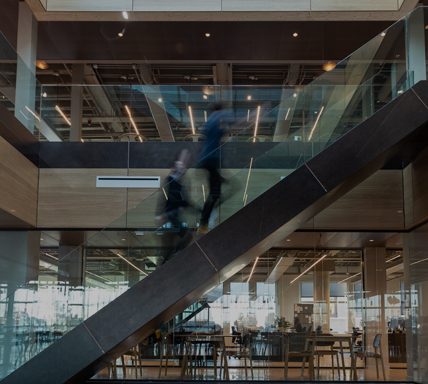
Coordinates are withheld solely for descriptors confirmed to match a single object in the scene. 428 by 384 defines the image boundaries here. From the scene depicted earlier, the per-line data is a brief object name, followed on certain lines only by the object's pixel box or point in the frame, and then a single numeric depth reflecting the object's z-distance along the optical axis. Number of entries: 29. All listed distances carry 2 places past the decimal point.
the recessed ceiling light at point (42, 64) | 14.54
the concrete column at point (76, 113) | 11.80
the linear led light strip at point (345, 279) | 12.36
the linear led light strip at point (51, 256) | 10.12
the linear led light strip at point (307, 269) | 12.09
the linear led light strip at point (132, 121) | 11.50
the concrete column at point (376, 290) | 12.44
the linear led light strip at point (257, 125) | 9.16
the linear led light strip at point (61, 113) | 11.62
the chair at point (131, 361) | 11.03
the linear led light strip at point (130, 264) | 8.04
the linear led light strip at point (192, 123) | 11.54
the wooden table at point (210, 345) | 11.33
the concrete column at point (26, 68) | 10.54
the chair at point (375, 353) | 11.66
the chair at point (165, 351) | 11.30
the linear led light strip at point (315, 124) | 8.33
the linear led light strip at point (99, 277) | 8.75
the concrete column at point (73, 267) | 8.80
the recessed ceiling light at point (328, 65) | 14.49
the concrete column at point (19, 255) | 11.05
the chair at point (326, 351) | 11.49
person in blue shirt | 7.87
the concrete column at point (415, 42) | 8.36
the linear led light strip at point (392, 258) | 12.51
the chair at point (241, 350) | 11.52
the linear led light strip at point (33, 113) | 10.83
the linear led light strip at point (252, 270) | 11.96
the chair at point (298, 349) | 11.39
